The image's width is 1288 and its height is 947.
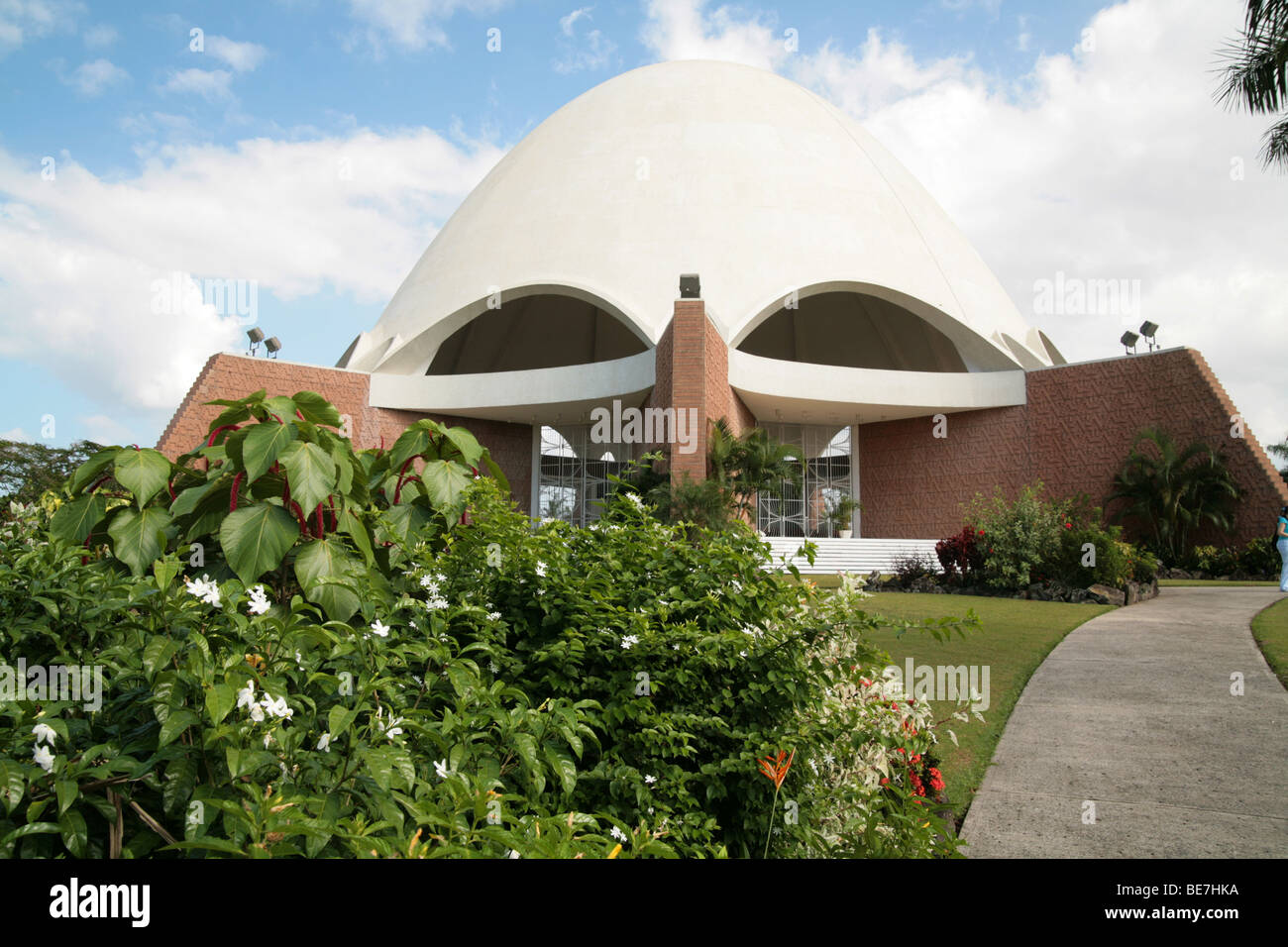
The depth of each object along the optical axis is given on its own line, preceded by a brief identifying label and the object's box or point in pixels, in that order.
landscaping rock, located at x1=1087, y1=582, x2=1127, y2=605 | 12.75
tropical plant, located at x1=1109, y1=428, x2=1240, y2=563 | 19.64
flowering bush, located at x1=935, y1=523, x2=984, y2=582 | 15.50
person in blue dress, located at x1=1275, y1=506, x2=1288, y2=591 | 13.41
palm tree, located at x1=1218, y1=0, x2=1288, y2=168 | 11.43
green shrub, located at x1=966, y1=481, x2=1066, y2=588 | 14.62
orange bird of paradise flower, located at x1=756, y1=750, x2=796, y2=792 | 2.05
